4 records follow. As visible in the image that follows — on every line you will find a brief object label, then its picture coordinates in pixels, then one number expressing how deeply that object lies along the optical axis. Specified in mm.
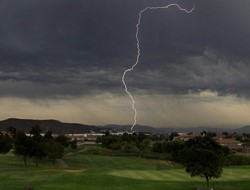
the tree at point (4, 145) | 121150
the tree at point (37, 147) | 97750
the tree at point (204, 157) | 50281
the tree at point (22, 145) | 97431
